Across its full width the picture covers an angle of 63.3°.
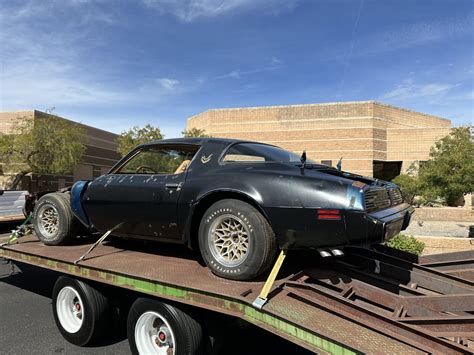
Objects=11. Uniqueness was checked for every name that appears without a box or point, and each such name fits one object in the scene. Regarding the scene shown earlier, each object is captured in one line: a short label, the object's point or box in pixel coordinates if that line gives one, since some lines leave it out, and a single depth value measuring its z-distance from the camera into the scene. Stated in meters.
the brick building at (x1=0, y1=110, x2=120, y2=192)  29.13
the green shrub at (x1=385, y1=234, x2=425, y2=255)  7.79
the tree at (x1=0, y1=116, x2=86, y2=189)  22.97
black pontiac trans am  2.84
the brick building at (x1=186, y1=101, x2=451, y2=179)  38.59
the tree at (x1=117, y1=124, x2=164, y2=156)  26.45
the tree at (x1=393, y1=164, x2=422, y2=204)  17.29
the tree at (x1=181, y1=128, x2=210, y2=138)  30.06
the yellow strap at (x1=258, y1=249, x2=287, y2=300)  2.67
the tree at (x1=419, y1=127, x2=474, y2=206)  15.50
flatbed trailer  2.32
